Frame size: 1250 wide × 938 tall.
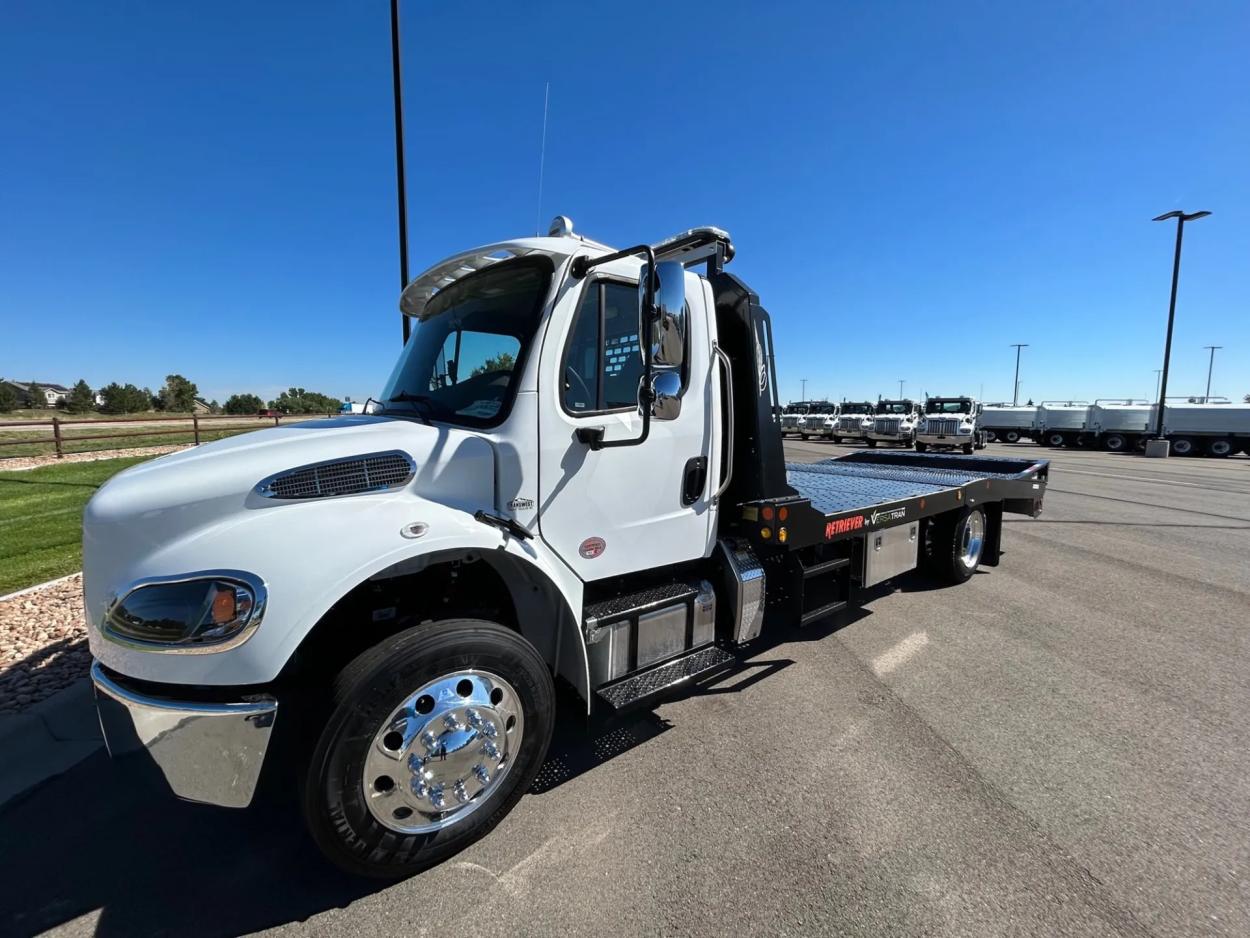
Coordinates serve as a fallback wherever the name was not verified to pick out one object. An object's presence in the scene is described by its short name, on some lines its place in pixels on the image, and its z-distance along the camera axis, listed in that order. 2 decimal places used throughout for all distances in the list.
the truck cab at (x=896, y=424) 28.69
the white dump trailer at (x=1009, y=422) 40.50
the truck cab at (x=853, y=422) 31.30
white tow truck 1.95
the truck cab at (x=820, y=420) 35.88
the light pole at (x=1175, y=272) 23.41
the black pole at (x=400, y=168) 7.35
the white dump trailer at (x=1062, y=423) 36.69
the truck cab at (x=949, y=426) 24.64
